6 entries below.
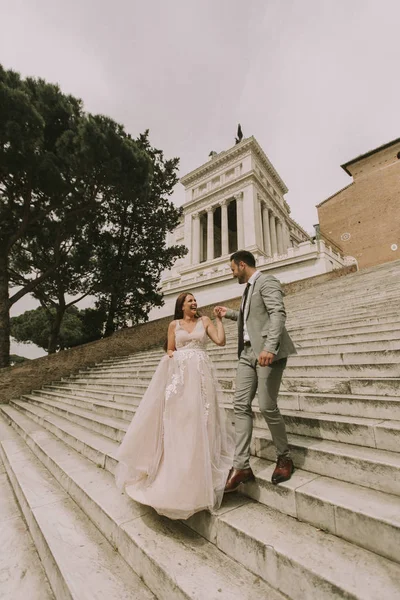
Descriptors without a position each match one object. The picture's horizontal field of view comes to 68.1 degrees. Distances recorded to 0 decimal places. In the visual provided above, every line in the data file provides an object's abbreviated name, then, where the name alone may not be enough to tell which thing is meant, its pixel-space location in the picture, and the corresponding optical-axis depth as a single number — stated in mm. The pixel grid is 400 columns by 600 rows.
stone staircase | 1556
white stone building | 25062
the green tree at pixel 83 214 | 10953
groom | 2223
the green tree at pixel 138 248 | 14070
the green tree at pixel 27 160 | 9758
